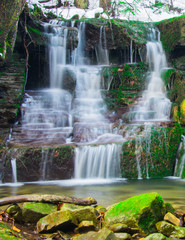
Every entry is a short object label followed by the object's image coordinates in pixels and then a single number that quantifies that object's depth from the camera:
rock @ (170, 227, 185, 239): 3.35
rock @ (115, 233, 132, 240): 3.26
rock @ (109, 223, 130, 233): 3.46
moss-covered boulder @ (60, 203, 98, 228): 3.58
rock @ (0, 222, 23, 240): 2.83
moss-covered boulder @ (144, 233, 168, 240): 3.03
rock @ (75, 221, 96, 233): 3.46
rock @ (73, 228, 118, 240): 2.93
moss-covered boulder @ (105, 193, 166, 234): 3.56
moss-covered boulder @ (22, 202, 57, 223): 3.65
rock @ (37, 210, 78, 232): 3.36
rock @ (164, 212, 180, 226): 3.66
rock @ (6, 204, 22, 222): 3.70
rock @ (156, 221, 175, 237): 3.46
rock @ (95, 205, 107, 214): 4.13
